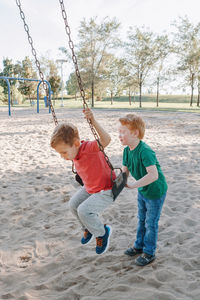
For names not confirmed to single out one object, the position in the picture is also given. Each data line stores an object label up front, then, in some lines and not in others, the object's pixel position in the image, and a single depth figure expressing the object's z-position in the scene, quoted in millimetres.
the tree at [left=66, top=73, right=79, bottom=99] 34394
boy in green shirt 2121
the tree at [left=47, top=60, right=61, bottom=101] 40219
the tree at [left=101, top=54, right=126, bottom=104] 33747
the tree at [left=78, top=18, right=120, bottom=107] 32906
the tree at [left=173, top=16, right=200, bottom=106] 29891
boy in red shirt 2180
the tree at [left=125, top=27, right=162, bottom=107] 31969
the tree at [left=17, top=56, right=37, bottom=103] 43344
